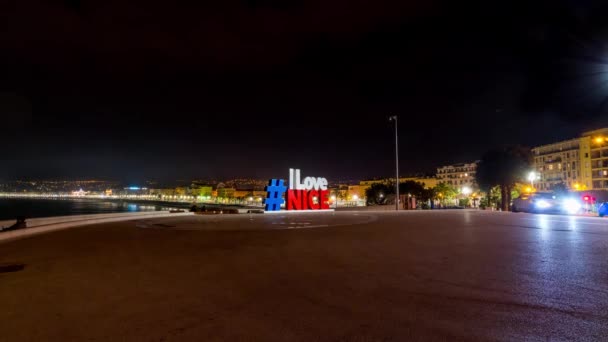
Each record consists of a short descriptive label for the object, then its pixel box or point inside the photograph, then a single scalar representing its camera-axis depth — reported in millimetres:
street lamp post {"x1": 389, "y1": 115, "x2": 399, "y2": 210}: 39250
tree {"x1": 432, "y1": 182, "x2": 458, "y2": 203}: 91694
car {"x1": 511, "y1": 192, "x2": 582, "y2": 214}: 27766
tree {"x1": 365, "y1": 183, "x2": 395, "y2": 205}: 86375
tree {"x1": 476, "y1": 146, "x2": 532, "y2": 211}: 51281
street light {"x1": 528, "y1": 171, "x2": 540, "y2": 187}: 51875
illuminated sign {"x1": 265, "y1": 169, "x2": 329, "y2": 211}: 34375
